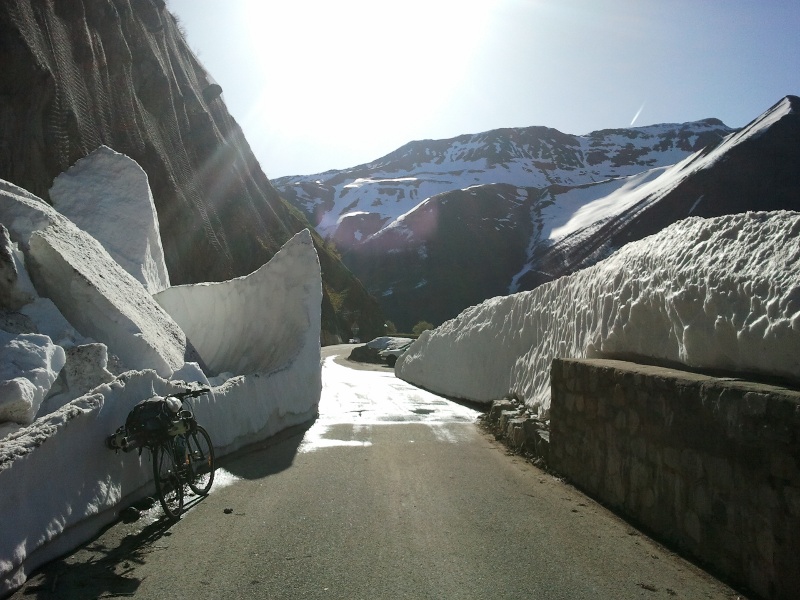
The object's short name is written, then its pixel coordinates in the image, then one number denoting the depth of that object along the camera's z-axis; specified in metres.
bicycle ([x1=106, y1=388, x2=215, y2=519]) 4.96
